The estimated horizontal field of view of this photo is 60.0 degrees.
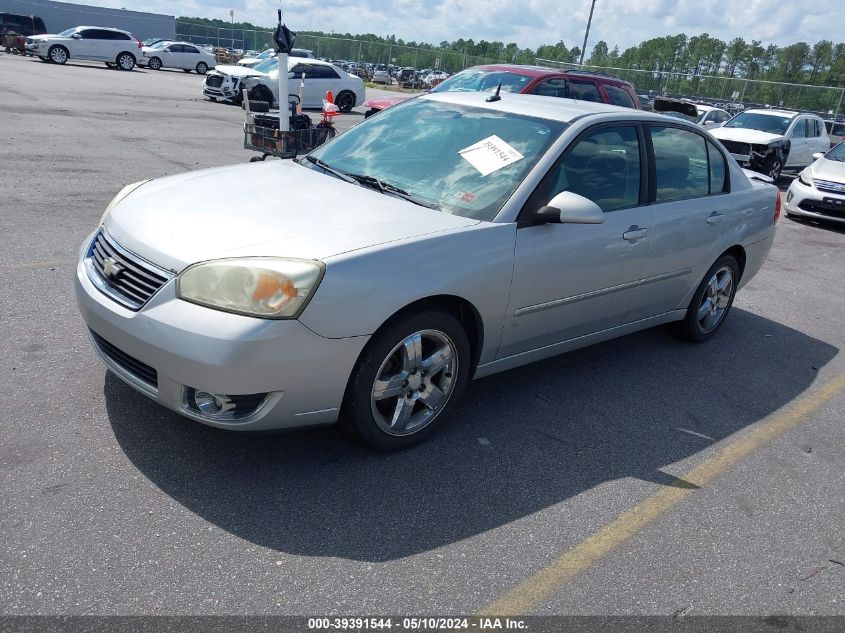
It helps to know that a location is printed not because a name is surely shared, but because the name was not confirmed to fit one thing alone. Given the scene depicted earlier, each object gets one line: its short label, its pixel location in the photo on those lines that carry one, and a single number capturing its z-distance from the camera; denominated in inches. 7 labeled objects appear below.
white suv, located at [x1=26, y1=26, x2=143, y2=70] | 1262.3
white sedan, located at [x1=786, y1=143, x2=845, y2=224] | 454.3
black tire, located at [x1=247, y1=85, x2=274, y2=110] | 842.8
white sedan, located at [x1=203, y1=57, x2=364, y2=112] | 850.1
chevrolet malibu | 120.2
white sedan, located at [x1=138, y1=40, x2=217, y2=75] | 1491.1
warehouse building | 2160.9
